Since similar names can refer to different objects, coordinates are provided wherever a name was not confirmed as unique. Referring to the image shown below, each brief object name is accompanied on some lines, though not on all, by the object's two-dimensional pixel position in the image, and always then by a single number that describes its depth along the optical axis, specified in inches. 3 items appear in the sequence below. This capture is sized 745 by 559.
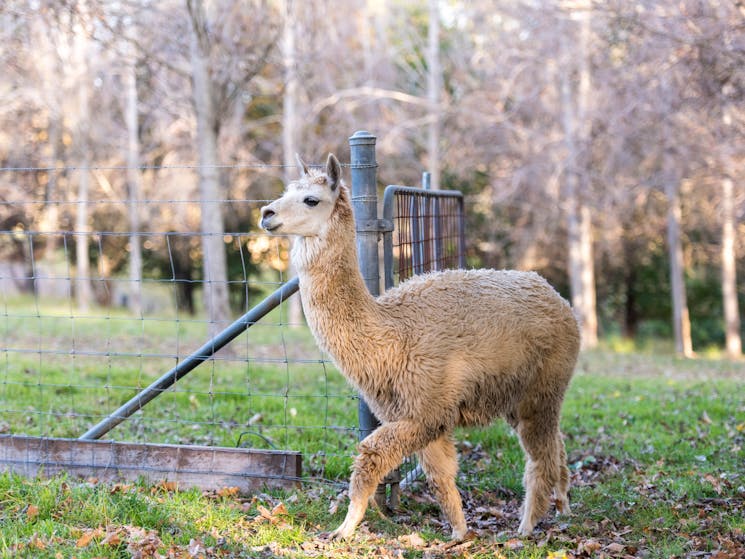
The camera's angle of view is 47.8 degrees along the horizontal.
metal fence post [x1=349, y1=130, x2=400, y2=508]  201.6
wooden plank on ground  211.3
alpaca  180.1
